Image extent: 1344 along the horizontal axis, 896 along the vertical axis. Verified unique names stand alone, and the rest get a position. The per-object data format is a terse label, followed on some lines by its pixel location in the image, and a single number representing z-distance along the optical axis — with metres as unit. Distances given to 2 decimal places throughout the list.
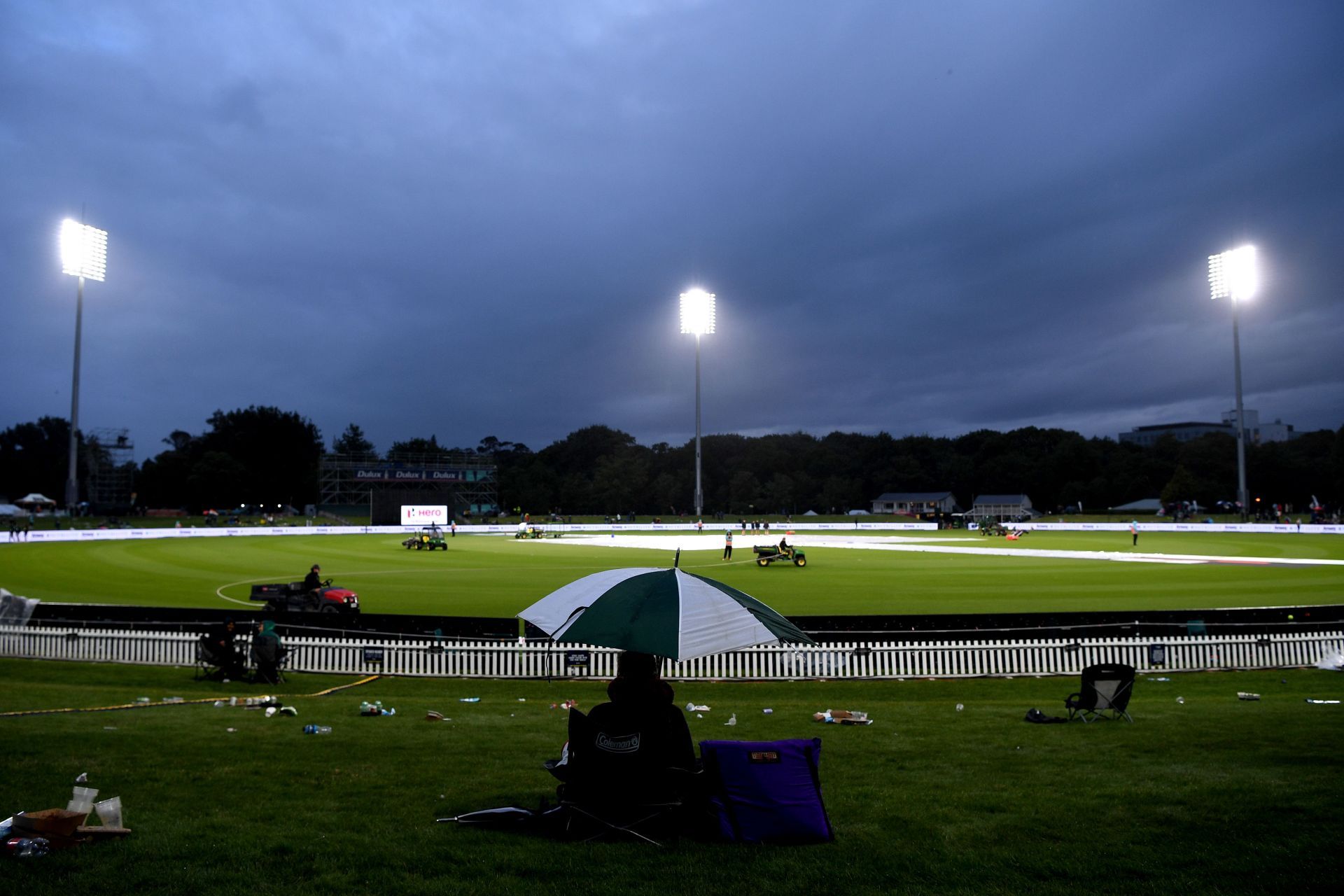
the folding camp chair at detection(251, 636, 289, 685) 15.27
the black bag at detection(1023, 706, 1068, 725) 11.25
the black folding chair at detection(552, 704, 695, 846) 6.19
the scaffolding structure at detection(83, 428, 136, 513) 128.88
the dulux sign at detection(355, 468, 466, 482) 104.12
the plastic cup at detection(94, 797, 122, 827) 5.80
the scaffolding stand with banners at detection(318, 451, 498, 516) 104.19
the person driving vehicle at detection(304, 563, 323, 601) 23.97
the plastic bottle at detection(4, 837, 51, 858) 5.42
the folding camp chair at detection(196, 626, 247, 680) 15.67
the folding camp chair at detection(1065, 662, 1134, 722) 11.20
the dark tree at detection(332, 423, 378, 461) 159.75
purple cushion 6.07
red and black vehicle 22.89
